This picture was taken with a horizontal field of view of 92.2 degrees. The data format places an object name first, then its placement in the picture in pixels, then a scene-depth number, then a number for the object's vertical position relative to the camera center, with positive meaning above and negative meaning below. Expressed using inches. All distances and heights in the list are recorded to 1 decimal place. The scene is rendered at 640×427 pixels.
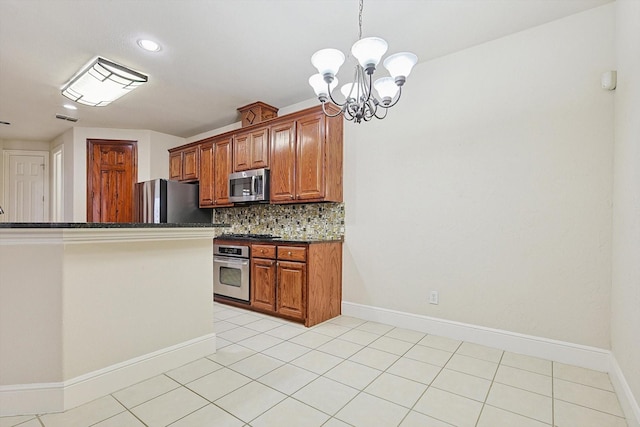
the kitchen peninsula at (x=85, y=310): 65.7 -23.6
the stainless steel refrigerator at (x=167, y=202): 179.8 +5.5
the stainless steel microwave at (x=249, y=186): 151.0 +13.1
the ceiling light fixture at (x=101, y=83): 122.1 +55.0
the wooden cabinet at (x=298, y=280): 124.2 -29.3
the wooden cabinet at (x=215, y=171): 174.9 +23.6
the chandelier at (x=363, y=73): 69.3 +34.6
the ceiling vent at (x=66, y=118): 179.3 +55.8
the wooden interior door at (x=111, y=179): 199.9 +21.5
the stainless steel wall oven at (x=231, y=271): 145.5 -29.4
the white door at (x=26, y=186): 227.1 +19.2
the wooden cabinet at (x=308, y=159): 132.5 +23.5
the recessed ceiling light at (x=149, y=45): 105.9 +58.5
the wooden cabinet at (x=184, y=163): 194.1 +31.5
